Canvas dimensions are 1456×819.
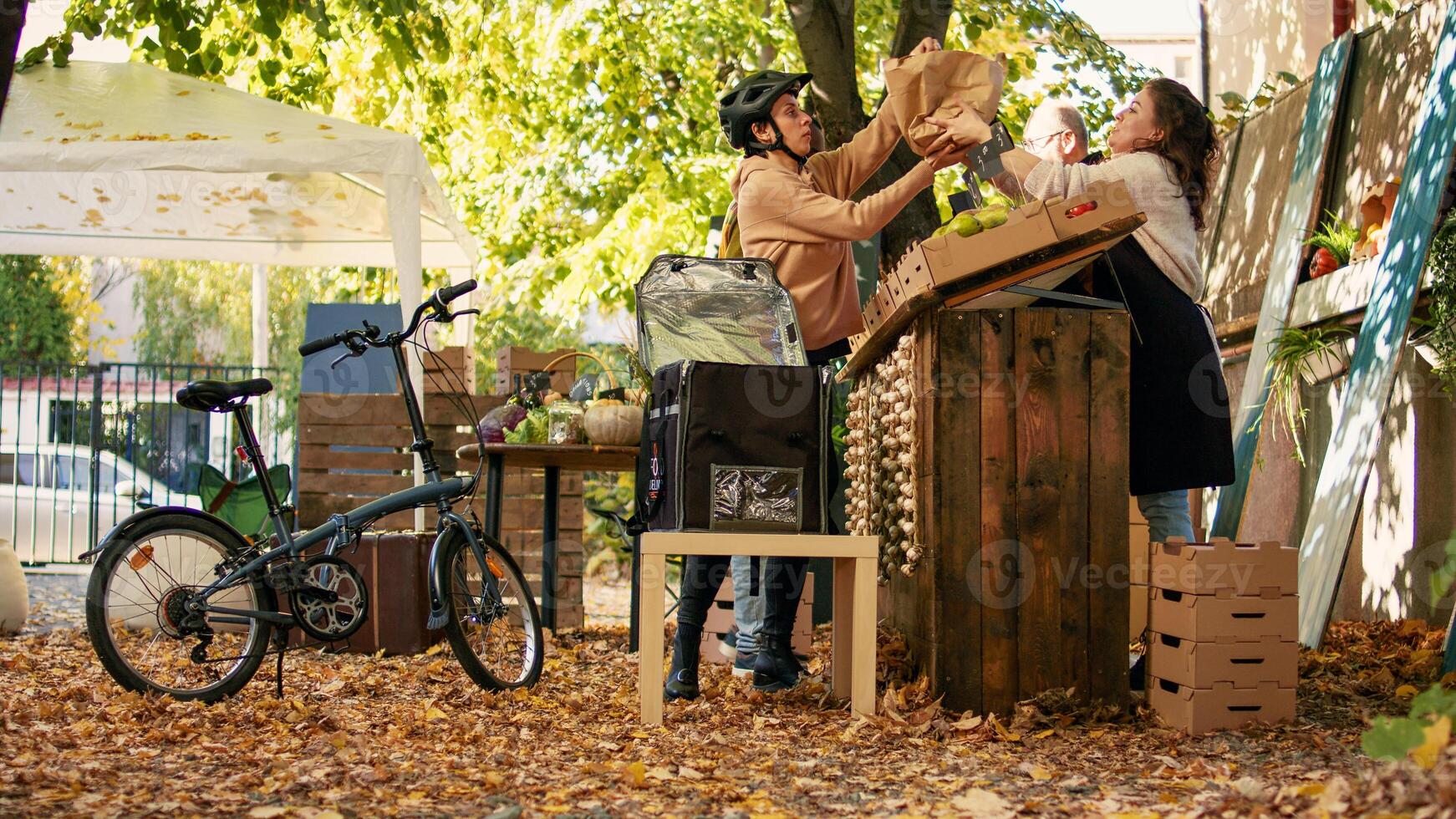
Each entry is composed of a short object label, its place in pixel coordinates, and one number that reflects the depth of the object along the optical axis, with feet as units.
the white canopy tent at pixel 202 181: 22.76
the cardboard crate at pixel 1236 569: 12.71
